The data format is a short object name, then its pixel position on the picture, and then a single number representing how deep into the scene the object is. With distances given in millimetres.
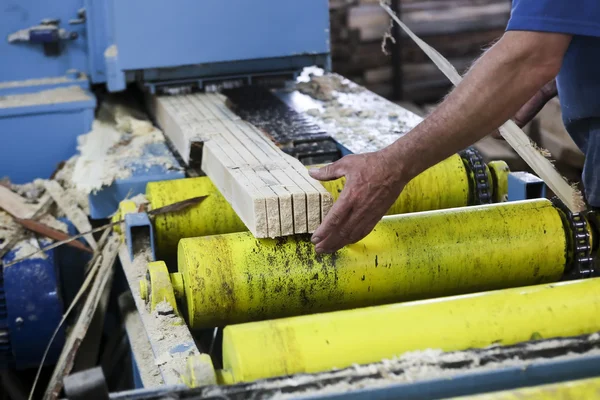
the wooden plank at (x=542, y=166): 2393
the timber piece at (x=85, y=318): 2971
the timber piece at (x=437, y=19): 7234
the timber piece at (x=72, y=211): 3513
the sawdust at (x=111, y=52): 3913
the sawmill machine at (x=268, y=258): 1779
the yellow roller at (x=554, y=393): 1595
